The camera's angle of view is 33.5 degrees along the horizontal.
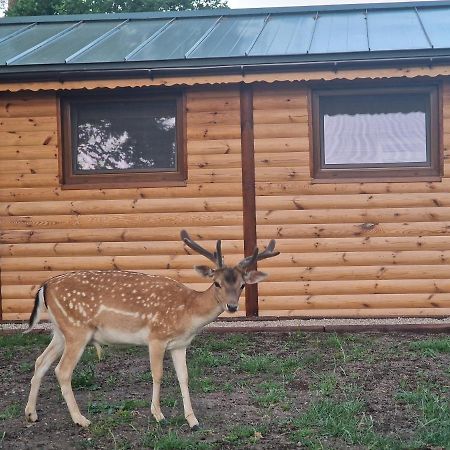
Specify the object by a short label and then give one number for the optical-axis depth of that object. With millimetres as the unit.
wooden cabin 8789
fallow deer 5309
